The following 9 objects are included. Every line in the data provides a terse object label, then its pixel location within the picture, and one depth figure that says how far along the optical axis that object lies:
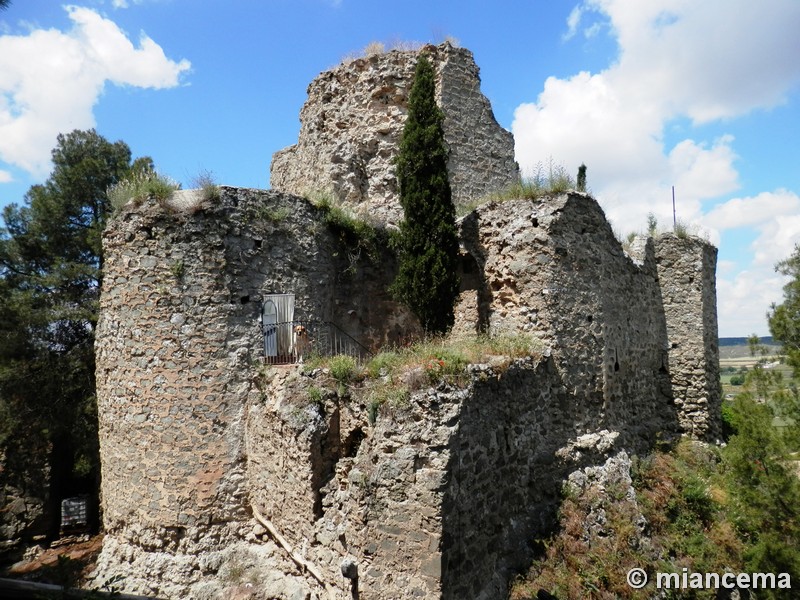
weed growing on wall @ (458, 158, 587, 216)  10.61
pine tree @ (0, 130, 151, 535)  15.27
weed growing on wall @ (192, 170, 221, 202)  9.77
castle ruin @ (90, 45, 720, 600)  7.27
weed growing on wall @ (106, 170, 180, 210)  9.83
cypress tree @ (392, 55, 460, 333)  11.10
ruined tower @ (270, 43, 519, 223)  13.79
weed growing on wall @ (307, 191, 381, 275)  11.26
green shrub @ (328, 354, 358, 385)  8.64
